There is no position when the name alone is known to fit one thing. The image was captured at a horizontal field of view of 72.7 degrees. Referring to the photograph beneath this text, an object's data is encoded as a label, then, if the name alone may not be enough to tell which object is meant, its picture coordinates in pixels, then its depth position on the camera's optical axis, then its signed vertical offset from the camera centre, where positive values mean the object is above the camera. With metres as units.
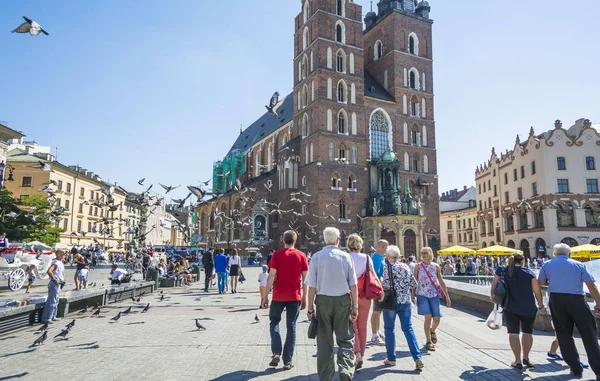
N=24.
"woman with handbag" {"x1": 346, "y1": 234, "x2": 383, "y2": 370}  5.53 -0.60
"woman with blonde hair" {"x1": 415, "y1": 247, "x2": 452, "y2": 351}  6.60 -0.78
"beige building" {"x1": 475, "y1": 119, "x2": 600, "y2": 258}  40.22 +5.37
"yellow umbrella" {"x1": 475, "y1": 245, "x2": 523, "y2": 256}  25.52 -0.57
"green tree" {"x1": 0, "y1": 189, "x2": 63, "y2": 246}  26.28 +1.37
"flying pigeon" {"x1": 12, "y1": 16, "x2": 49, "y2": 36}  9.26 +4.88
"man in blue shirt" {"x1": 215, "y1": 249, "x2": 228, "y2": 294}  14.94 -0.90
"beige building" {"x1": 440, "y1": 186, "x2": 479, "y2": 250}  60.34 +3.37
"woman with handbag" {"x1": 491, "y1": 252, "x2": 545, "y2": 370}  5.62 -0.89
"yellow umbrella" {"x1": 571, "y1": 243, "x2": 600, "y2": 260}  22.12 -0.53
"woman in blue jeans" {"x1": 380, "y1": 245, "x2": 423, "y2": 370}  5.63 -0.87
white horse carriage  14.69 -0.88
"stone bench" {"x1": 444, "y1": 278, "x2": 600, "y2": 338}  8.55 -1.58
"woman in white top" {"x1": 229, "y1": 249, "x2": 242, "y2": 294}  15.44 -1.00
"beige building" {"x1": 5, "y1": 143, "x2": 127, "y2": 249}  41.31 +6.09
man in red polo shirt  5.70 -0.64
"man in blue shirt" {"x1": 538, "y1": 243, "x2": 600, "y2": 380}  5.29 -0.87
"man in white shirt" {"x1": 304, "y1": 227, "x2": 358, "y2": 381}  4.68 -0.74
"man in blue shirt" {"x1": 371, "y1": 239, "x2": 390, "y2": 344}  7.21 -0.51
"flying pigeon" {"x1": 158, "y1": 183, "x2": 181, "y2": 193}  17.07 +2.23
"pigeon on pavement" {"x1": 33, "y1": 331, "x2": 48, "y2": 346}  6.69 -1.61
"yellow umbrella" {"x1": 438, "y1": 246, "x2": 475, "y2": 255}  27.73 -0.62
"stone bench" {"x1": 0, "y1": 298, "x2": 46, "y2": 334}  7.70 -1.50
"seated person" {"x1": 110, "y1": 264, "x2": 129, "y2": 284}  14.45 -1.25
